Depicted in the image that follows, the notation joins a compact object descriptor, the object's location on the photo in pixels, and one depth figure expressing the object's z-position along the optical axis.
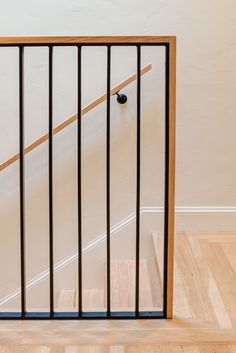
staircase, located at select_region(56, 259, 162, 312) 2.60
